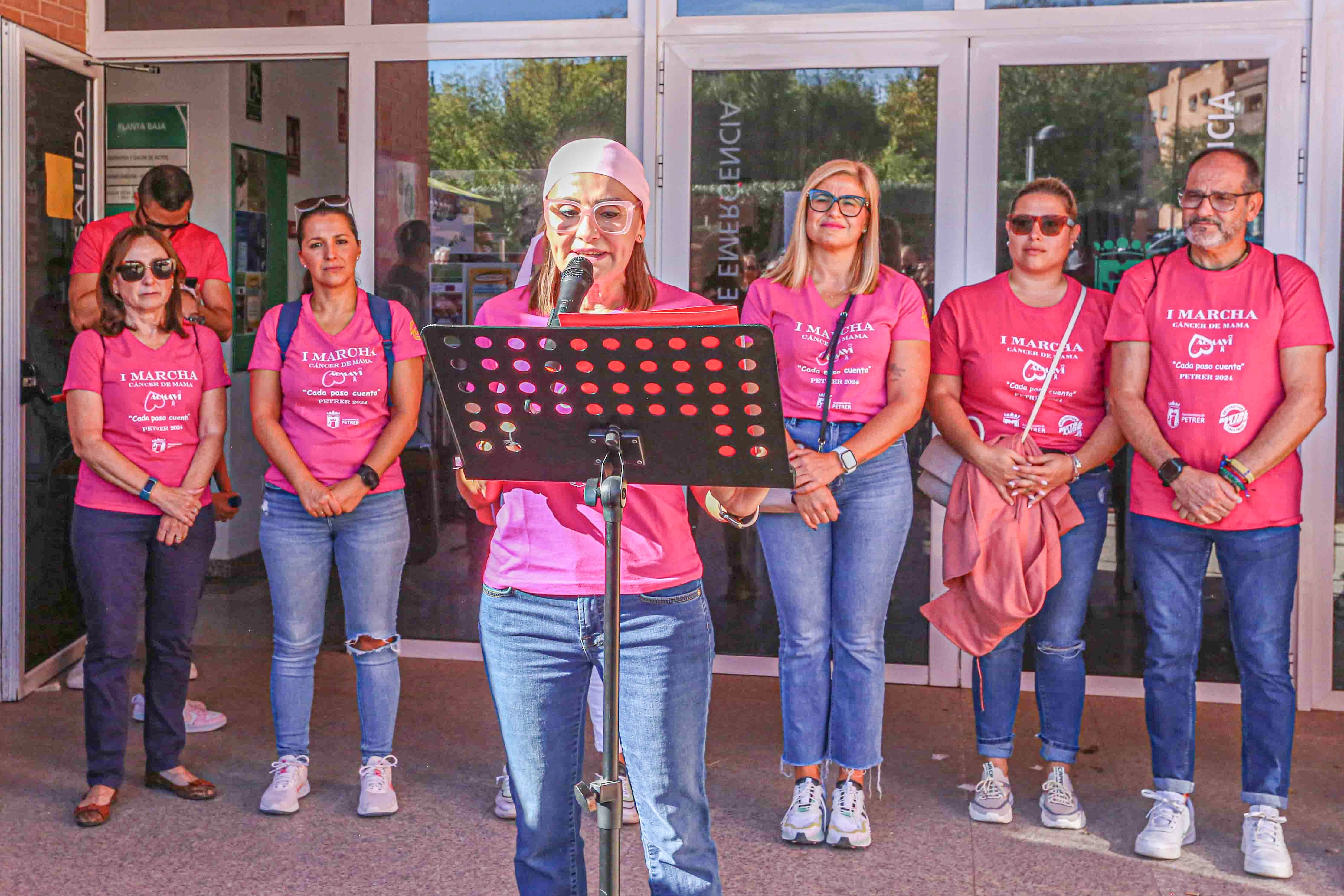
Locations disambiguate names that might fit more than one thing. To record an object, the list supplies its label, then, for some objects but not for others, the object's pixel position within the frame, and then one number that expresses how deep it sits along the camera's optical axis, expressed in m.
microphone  2.19
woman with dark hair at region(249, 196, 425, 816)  4.28
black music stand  2.13
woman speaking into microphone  2.48
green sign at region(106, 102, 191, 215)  6.84
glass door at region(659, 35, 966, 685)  5.49
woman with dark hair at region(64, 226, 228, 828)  4.20
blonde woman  4.03
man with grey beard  3.87
